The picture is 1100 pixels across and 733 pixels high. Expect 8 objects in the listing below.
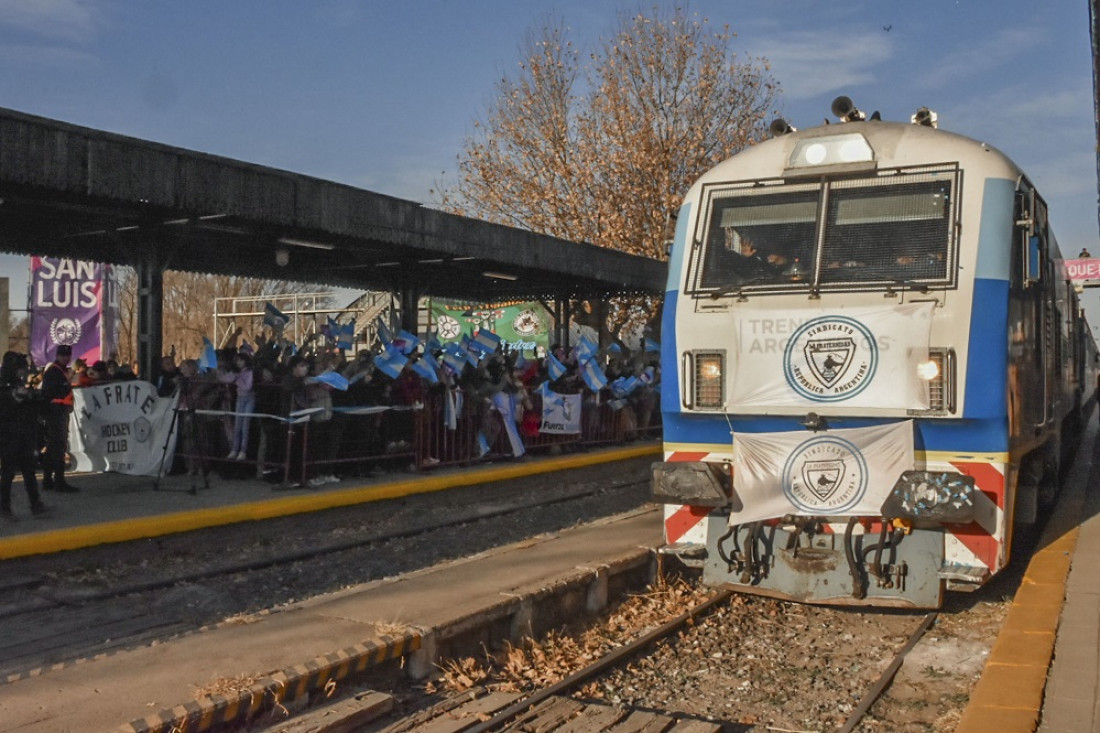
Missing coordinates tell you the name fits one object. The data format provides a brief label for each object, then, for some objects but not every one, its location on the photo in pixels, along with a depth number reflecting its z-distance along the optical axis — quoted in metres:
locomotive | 6.62
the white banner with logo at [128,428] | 11.33
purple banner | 21.34
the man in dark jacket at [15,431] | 9.67
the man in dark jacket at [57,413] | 10.48
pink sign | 42.28
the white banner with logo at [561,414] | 16.19
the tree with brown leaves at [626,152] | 27.45
